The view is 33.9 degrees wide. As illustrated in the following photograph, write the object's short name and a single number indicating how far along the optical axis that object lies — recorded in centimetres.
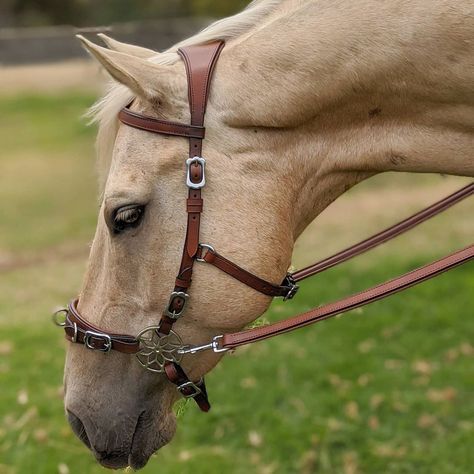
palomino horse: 262
